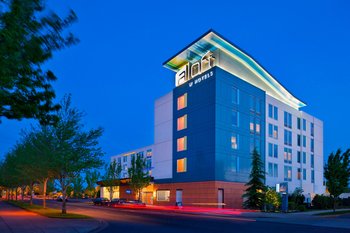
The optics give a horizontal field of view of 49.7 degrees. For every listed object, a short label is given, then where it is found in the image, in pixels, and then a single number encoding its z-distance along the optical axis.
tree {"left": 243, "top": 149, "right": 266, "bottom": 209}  46.16
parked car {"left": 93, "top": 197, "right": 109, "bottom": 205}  57.89
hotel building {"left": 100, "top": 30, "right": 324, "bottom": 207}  52.69
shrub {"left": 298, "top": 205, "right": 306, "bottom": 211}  47.46
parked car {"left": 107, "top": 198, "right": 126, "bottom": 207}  57.44
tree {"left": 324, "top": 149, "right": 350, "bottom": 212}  46.75
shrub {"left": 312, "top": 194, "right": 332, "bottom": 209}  54.84
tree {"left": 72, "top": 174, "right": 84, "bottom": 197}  99.05
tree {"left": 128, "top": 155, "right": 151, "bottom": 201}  62.94
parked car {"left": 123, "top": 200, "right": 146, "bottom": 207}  55.03
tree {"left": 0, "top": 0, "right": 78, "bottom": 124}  7.47
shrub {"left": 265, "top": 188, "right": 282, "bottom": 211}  44.56
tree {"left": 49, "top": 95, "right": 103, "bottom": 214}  30.28
